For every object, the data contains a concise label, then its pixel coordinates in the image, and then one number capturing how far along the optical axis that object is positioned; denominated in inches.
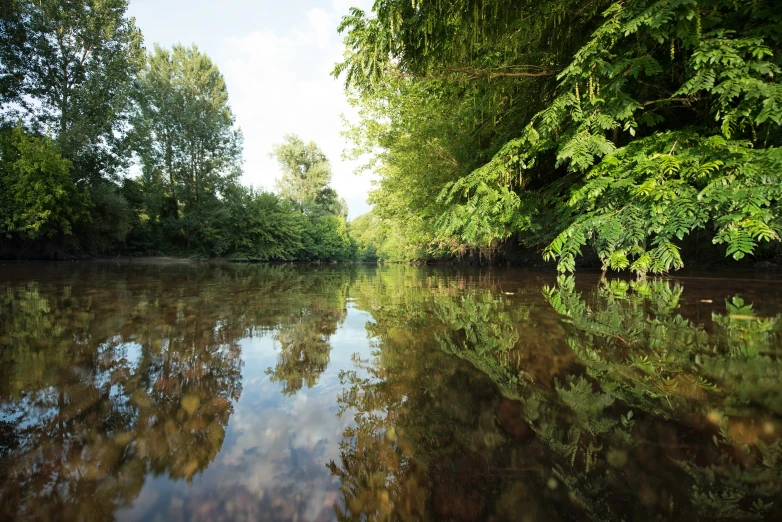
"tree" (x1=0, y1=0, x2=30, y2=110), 689.6
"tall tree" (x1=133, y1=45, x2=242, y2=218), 1048.2
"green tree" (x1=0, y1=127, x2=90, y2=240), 620.4
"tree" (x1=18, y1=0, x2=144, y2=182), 728.3
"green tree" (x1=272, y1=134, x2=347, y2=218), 1622.8
